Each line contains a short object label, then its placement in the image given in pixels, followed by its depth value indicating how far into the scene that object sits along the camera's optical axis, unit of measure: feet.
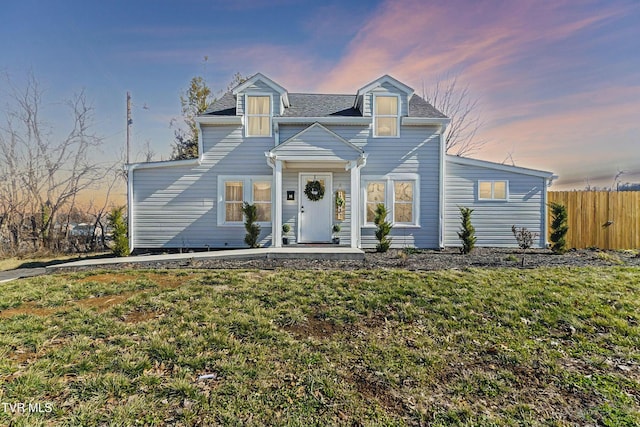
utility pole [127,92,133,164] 49.76
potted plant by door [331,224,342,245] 33.60
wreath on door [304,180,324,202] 33.65
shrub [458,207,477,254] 31.42
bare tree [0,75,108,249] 35.29
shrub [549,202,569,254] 30.80
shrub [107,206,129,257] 29.76
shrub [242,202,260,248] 31.86
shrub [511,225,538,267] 28.59
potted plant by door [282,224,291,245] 33.09
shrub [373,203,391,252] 31.60
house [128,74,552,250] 33.42
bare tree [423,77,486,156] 63.77
